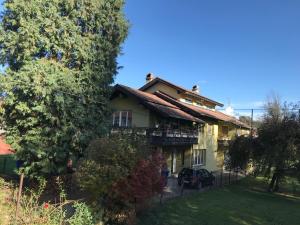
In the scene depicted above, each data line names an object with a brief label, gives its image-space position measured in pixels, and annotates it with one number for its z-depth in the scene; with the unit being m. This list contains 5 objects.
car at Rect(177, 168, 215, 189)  18.46
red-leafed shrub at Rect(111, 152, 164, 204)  9.31
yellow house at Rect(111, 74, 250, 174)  19.93
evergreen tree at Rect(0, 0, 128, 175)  13.59
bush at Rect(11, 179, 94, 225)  7.49
